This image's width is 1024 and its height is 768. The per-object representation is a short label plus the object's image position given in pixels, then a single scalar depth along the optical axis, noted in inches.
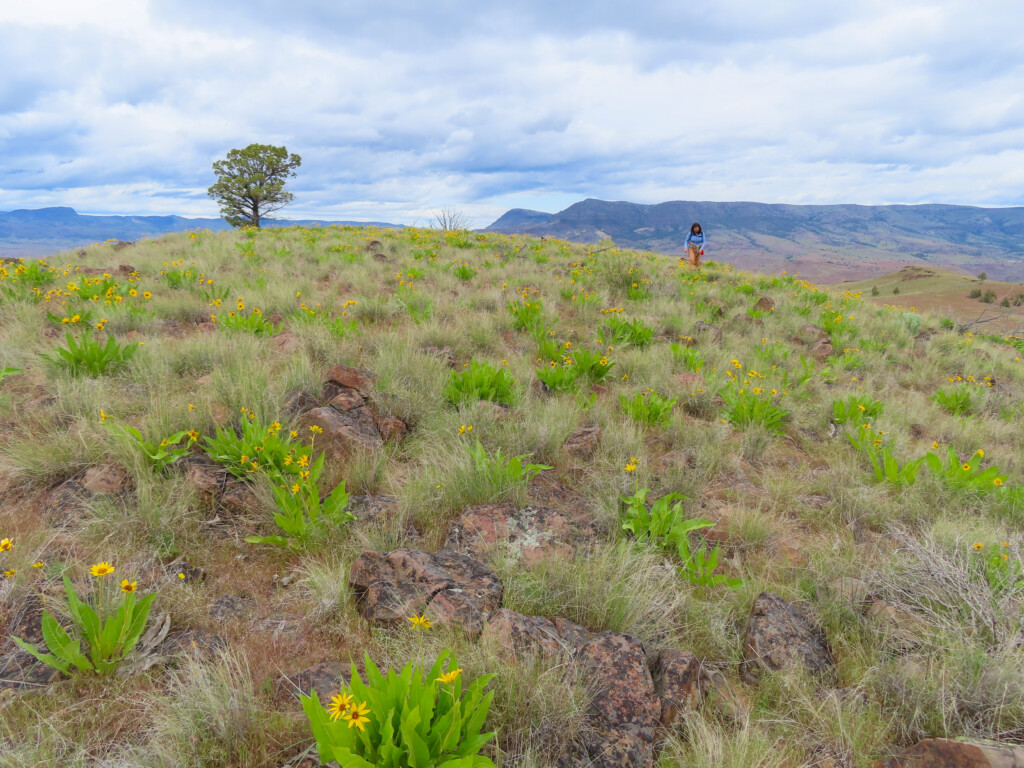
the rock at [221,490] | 111.9
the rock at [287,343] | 193.5
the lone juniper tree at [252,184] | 1423.5
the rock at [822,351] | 303.1
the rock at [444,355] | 203.3
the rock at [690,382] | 206.0
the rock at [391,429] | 149.6
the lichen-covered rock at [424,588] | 84.3
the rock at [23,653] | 69.8
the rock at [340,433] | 134.3
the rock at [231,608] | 86.4
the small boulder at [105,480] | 108.6
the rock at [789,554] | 114.8
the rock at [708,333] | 286.4
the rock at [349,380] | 162.6
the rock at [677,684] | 75.0
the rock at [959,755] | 62.1
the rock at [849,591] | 97.6
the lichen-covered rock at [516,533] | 105.3
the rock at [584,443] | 151.3
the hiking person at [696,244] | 573.3
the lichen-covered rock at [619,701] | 69.2
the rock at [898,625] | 86.4
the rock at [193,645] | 75.8
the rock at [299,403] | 147.6
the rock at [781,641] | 84.8
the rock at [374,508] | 112.9
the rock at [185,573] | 91.1
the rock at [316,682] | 71.4
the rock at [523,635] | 77.3
